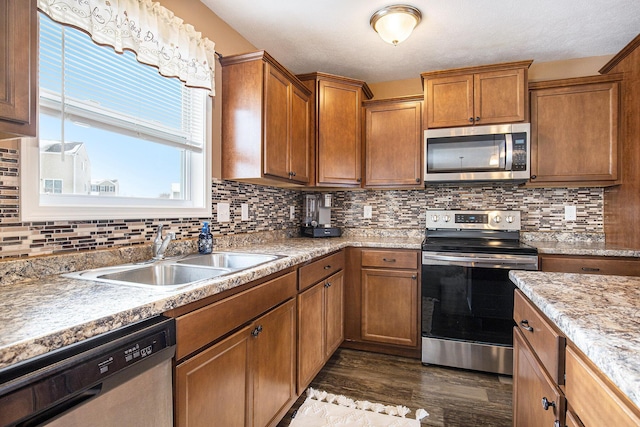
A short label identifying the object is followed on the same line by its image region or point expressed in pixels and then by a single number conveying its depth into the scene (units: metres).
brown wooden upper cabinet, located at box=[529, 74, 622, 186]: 2.48
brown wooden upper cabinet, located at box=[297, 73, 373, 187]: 2.80
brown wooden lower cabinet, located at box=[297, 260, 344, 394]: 1.92
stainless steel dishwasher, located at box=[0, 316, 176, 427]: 0.63
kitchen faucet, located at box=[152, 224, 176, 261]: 1.59
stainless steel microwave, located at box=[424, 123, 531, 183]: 2.53
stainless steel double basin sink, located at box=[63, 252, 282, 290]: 1.29
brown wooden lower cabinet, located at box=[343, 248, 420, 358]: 2.60
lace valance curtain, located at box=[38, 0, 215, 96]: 1.31
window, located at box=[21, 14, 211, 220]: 1.33
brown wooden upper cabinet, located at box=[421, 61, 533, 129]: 2.53
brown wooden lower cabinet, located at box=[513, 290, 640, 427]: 0.64
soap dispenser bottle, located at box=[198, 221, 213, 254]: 1.87
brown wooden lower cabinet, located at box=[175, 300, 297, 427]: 1.07
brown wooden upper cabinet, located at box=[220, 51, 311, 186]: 2.14
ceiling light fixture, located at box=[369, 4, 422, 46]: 2.05
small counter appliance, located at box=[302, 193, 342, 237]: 3.23
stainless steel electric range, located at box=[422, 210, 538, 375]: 2.33
